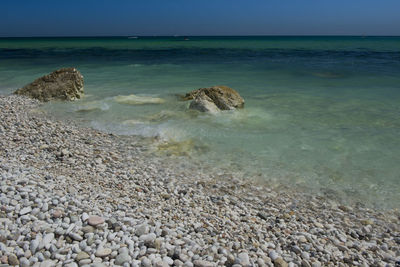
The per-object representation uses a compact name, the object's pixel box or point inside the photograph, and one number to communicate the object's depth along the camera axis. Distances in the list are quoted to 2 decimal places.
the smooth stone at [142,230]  3.61
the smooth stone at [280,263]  3.43
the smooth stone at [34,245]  3.19
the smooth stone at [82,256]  3.12
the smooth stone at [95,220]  3.65
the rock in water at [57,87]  11.91
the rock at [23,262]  3.01
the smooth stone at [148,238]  3.47
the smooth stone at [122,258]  3.13
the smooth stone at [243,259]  3.34
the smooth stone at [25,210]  3.71
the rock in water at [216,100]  10.30
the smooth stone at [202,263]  3.21
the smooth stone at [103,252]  3.20
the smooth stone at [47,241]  3.24
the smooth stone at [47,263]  3.00
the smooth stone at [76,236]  3.39
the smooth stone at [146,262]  3.13
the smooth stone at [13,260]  3.02
